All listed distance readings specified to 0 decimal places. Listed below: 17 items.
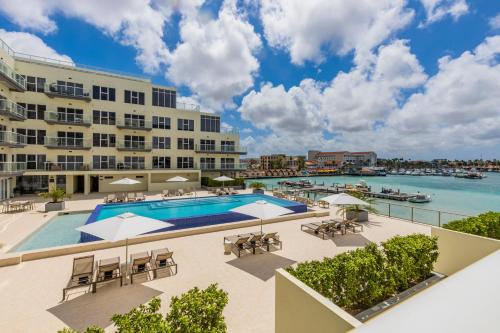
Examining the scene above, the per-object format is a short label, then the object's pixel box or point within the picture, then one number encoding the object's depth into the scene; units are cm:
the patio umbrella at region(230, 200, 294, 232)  905
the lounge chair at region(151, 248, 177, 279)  733
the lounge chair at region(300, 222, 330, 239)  1113
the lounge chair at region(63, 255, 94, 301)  639
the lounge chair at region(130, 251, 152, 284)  705
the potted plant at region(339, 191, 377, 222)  1382
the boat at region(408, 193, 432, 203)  3900
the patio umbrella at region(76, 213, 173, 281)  670
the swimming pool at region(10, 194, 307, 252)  1116
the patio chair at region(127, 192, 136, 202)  2014
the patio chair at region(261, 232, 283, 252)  948
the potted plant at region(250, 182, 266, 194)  2524
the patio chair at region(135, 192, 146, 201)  2076
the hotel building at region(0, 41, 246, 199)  2277
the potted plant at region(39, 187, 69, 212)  1638
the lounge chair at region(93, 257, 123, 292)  663
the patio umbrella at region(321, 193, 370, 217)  1192
